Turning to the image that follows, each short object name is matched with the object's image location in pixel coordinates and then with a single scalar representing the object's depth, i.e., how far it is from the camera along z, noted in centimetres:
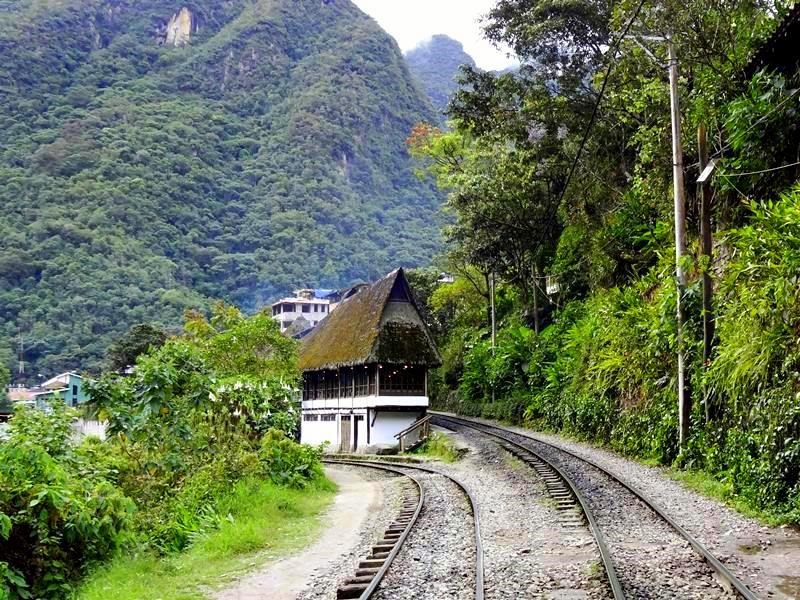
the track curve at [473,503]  746
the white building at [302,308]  8444
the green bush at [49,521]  862
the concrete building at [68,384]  5109
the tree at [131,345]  5294
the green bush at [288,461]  1678
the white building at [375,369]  3053
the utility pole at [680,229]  1550
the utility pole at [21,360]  6558
